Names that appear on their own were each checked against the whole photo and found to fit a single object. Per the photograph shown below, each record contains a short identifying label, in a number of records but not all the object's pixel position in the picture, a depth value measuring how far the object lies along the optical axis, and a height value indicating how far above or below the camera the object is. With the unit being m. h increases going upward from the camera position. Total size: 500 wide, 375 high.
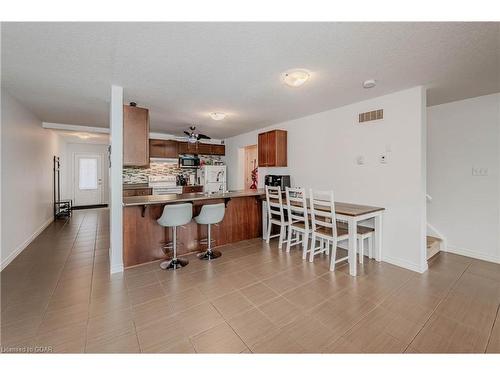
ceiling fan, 4.32 +0.96
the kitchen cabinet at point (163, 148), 5.84 +1.01
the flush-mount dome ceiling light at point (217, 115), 3.81 +1.24
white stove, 5.97 +0.00
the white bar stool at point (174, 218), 2.80 -0.44
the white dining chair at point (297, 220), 3.24 -0.57
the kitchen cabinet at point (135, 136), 2.94 +0.68
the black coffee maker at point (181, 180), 6.40 +0.13
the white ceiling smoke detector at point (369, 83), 2.60 +1.26
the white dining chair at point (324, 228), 2.85 -0.66
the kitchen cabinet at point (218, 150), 6.69 +1.11
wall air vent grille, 3.15 +1.05
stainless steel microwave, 6.25 +0.69
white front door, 7.84 +0.22
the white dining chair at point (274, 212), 3.66 -0.49
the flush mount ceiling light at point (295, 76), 2.31 +1.18
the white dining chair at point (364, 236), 2.97 -0.72
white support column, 2.74 +0.13
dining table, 2.77 -0.48
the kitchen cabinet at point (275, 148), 4.55 +0.78
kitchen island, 3.00 -0.67
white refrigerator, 6.23 +0.23
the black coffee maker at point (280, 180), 4.53 +0.09
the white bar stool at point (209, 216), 3.12 -0.47
